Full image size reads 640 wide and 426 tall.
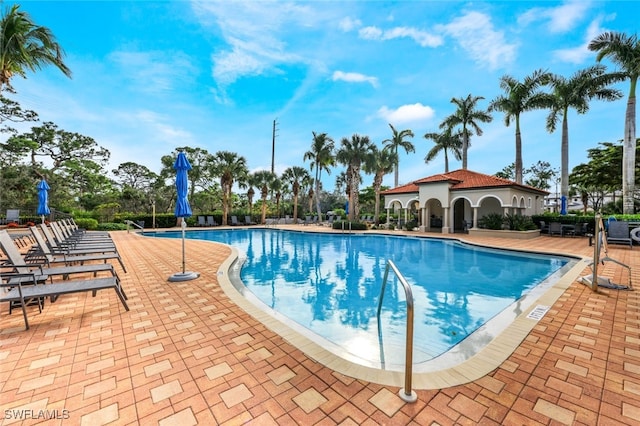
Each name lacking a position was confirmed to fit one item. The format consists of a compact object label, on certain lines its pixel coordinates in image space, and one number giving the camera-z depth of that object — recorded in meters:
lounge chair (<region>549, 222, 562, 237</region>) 16.47
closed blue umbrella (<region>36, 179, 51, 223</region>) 11.78
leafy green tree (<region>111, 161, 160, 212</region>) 36.59
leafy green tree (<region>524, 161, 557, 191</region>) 47.41
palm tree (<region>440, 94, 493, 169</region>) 24.94
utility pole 43.50
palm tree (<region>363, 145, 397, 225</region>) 23.56
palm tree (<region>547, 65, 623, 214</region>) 17.83
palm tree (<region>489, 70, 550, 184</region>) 20.38
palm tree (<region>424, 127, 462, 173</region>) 28.50
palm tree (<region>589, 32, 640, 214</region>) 15.68
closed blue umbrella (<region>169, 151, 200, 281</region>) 6.30
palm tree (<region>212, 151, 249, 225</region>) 27.22
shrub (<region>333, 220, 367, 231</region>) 21.77
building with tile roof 17.98
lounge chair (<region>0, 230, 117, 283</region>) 4.43
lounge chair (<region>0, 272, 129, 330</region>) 3.51
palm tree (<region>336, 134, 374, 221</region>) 23.53
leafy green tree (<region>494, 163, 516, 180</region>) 48.13
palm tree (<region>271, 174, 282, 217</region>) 31.72
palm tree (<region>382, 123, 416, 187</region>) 29.58
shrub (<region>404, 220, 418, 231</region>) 21.34
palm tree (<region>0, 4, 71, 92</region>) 6.79
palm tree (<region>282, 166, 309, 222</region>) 31.86
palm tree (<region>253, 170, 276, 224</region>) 30.86
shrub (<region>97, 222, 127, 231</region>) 21.53
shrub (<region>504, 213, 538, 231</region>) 16.19
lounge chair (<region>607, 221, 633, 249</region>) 11.15
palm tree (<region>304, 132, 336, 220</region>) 28.61
